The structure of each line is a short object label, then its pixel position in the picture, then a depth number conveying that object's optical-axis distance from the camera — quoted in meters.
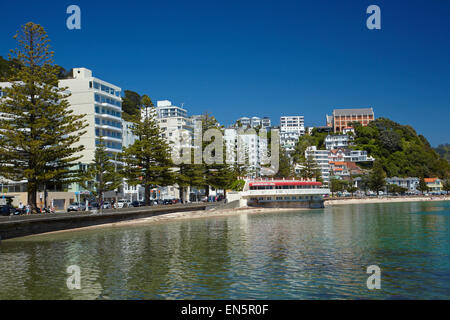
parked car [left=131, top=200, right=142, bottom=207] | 67.71
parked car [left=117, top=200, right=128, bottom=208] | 67.32
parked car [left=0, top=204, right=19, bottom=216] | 44.16
